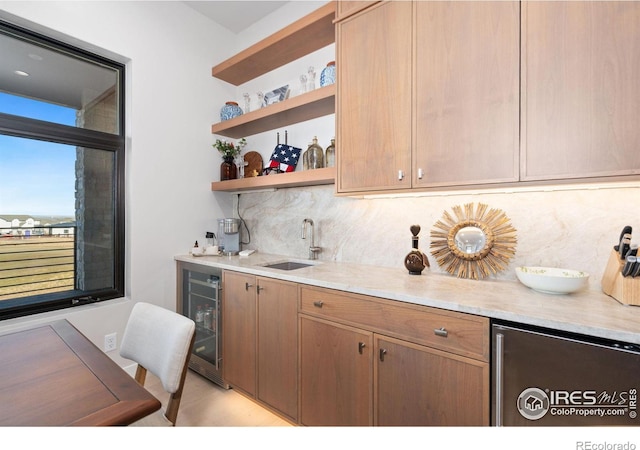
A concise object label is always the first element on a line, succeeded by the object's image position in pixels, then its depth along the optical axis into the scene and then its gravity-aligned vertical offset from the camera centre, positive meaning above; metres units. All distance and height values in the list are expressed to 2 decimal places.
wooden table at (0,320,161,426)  0.69 -0.46
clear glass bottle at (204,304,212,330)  2.35 -0.78
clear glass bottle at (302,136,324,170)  2.23 +0.51
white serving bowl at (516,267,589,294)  1.21 -0.24
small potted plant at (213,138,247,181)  2.81 +0.65
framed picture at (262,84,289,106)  2.56 +1.15
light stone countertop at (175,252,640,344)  0.95 -0.31
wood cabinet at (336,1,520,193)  1.34 +0.68
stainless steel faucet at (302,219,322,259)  2.34 -0.21
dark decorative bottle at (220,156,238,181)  2.87 +0.52
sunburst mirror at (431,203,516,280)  1.60 -0.10
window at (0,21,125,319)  1.87 +0.33
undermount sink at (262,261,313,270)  2.31 -0.35
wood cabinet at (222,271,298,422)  1.71 -0.76
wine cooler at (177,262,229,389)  2.20 -0.73
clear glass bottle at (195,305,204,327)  2.42 -0.80
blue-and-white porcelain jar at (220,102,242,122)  2.81 +1.08
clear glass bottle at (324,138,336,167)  2.15 +0.51
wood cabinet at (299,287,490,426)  1.15 -0.66
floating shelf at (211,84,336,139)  2.06 +0.88
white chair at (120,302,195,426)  1.05 -0.49
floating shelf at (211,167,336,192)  2.04 +0.33
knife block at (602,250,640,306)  1.10 -0.24
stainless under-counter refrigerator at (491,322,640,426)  0.90 -0.52
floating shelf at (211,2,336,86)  2.07 +1.44
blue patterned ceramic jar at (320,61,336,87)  2.11 +1.10
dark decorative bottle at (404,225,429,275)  1.71 -0.21
